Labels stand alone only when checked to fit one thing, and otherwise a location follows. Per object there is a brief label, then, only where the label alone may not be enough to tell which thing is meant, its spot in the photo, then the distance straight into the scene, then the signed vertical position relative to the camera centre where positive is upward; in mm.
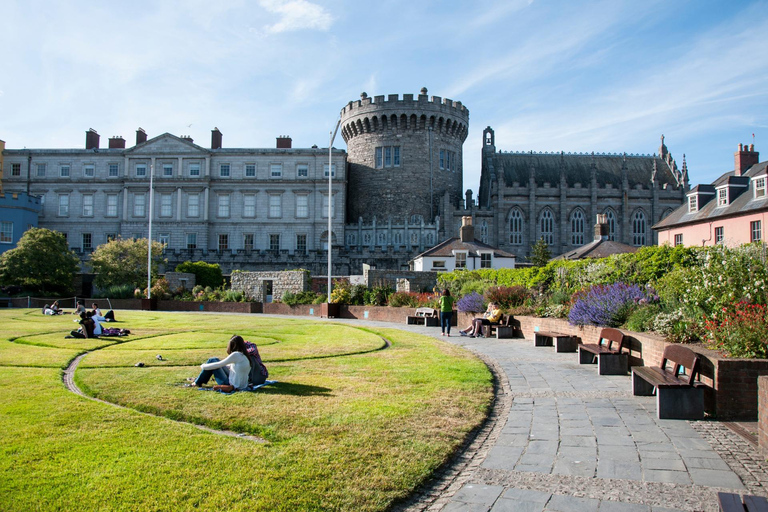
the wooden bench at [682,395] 7160 -1324
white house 38219 +1975
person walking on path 17859 -758
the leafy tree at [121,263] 40812 +1479
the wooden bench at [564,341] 13406 -1247
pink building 32750 +4842
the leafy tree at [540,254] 48453 +2845
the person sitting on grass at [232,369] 8516 -1252
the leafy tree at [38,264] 38375 +1289
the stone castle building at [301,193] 58250 +9509
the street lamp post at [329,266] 27881 +988
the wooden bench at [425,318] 21891 -1199
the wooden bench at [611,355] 10250 -1192
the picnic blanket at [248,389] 8414 -1537
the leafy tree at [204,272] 42656 +935
